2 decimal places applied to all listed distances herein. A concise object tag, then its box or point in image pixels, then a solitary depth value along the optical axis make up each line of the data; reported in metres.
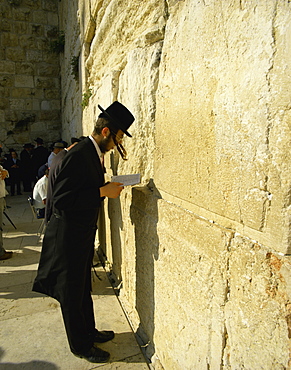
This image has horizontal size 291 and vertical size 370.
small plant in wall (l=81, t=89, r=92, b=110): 3.97
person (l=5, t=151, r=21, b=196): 8.84
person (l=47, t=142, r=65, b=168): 4.48
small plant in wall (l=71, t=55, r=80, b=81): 5.31
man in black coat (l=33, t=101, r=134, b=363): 1.82
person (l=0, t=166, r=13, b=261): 3.82
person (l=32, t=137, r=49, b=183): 8.69
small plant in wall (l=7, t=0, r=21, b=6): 8.72
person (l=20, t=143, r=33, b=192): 8.86
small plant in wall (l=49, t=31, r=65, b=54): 8.45
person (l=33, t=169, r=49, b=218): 3.94
